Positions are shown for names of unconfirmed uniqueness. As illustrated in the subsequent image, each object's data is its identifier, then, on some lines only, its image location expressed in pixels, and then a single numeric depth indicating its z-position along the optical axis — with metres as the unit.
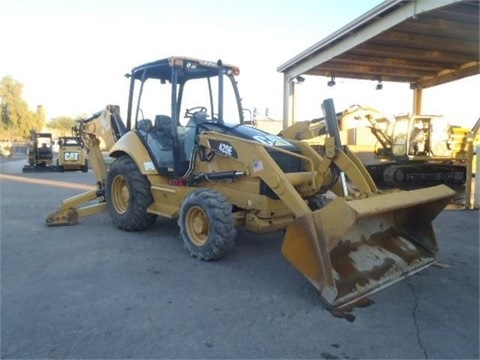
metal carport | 8.94
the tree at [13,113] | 59.16
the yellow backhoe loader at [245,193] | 4.06
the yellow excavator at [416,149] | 13.31
